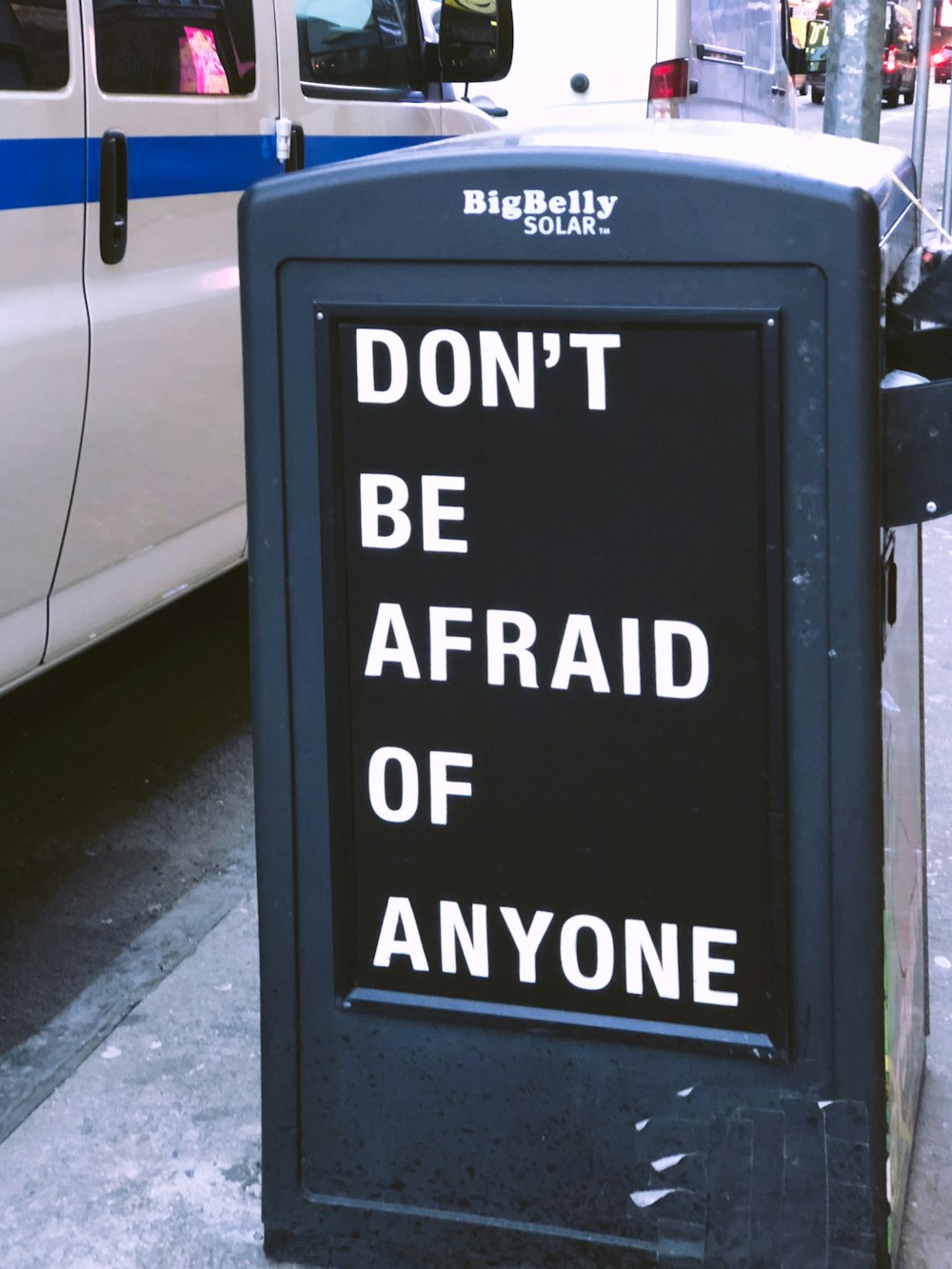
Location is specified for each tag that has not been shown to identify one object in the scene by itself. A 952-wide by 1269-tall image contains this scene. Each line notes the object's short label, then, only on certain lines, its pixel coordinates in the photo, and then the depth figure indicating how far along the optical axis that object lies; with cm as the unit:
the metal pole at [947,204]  1028
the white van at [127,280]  339
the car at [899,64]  3362
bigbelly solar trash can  196
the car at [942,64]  4028
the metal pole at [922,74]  884
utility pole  676
